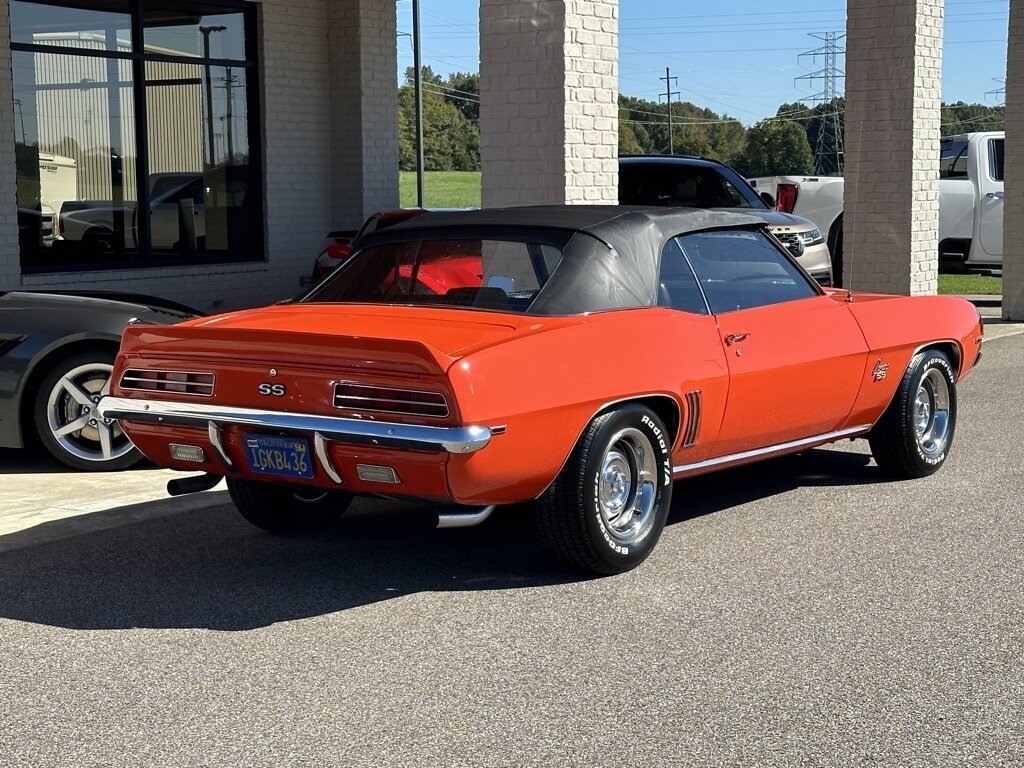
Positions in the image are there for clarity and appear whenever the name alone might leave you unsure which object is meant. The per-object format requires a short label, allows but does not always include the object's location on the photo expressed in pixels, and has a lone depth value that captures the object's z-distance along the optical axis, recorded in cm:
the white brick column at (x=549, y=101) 1032
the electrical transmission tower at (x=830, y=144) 8969
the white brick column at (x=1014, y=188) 1648
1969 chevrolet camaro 528
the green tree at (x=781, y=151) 11250
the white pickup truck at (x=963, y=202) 1914
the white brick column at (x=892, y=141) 1511
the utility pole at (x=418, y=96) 3095
